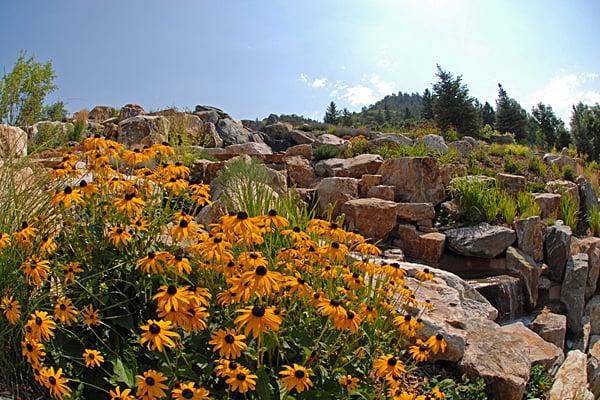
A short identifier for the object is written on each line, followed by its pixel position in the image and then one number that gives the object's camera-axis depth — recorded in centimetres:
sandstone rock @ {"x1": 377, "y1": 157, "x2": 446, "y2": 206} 698
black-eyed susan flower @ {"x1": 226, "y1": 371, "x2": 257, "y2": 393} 141
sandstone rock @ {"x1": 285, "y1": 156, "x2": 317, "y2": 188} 779
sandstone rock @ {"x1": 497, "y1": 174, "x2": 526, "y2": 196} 803
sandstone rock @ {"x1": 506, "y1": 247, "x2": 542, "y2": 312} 611
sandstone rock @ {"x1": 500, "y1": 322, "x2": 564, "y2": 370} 341
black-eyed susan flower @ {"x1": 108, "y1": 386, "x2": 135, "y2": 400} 143
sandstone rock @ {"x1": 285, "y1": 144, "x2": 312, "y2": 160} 974
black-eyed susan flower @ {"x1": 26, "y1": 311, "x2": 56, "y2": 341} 153
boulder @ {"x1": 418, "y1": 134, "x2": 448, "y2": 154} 1081
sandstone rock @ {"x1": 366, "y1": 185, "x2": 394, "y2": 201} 669
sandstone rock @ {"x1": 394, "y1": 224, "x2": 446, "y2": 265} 605
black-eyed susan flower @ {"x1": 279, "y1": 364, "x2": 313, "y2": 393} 150
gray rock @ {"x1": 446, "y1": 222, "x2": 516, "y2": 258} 620
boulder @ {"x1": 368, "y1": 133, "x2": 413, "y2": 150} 1002
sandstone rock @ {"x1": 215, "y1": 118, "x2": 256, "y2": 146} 1155
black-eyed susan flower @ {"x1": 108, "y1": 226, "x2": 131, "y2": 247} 184
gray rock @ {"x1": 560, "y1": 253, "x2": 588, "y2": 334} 638
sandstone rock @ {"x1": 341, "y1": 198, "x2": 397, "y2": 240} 591
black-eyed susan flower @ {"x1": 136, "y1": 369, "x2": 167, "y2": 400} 139
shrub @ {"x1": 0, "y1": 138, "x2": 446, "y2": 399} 155
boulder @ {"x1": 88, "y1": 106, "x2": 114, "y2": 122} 1505
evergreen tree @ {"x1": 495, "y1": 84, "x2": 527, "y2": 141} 2386
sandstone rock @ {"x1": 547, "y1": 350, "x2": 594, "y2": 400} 307
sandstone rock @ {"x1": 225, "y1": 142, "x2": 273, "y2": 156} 894
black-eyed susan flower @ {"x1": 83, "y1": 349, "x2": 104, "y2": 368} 159
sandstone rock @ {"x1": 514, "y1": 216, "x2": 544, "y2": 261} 650
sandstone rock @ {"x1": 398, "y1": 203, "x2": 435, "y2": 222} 635
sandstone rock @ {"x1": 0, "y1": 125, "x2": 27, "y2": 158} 310
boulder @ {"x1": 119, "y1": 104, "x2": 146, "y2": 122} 1142
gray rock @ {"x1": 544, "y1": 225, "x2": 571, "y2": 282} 666
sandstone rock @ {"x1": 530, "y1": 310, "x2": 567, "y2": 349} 500
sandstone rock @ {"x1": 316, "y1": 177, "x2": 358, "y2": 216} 634
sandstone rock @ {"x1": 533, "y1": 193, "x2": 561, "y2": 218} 764
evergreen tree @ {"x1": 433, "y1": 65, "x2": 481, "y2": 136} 1888
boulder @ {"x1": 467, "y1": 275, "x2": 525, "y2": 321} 568
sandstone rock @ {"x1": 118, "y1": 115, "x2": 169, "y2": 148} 823
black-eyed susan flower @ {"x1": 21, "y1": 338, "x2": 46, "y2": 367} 153
